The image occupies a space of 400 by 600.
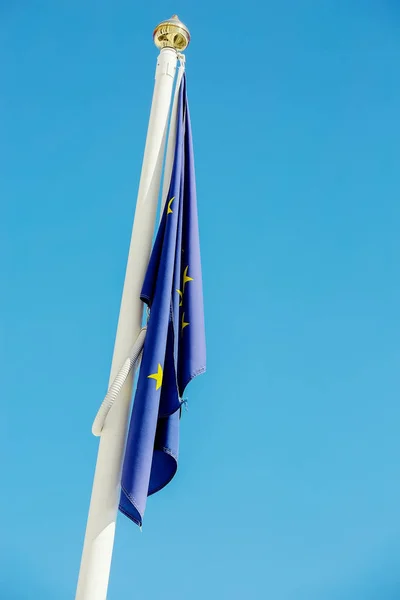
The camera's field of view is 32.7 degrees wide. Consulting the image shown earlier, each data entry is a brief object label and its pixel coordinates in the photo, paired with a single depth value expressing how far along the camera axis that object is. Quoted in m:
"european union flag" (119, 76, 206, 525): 3.77
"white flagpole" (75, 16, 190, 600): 3.65
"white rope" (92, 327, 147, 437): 3.83
